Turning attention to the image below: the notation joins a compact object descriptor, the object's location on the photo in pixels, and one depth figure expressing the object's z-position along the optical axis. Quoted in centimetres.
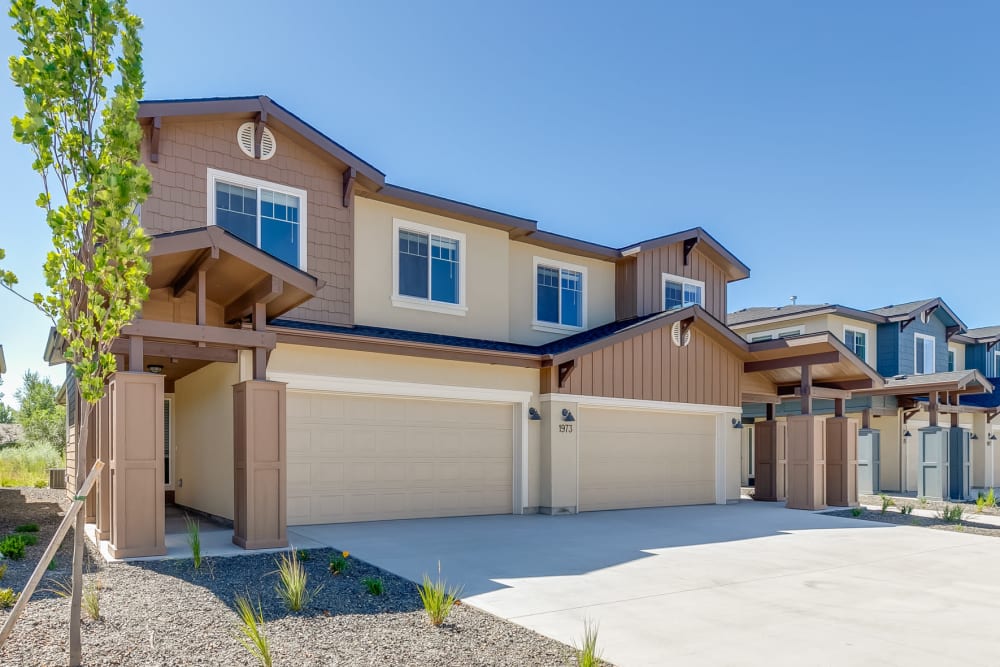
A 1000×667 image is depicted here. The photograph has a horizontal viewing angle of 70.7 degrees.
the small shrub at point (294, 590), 595
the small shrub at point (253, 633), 455
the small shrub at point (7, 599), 579
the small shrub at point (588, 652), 447
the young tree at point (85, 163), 455
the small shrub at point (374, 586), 654
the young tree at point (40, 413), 2869
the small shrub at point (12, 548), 788
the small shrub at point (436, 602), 564
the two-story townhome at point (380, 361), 867
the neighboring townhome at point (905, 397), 1859
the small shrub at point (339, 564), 736
